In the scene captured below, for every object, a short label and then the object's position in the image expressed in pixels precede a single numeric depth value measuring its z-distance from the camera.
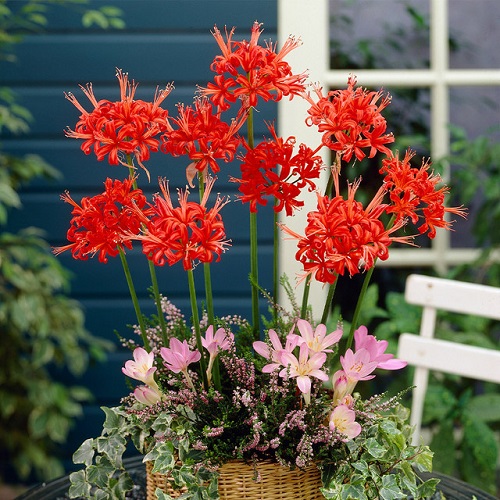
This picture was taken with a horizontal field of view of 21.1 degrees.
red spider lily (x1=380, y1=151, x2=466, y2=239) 1.74
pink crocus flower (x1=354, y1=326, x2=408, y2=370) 1.80
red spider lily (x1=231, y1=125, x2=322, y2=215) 1.77
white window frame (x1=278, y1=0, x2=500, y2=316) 3.75
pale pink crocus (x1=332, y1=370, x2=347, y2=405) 1.78
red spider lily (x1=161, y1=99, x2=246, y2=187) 1.74
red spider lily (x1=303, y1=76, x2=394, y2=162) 1.75
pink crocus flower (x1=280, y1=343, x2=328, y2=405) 1.74
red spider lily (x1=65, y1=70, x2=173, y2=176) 1.77
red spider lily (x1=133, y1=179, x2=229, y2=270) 1.66
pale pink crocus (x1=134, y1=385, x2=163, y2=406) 1.82
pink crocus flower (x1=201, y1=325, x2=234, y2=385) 1.79
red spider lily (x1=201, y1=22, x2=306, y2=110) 1.75
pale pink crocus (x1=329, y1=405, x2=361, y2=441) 1.75
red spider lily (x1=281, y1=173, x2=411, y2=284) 1.67
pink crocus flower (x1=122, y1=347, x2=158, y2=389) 1.80
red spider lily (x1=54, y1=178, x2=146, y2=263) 1.76
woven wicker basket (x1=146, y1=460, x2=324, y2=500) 1.76
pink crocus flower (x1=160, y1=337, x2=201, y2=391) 1.79
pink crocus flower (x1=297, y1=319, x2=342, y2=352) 1.77
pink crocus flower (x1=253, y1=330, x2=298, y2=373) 1.75
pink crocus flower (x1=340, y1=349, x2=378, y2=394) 1.78
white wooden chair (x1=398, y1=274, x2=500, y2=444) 2.60
